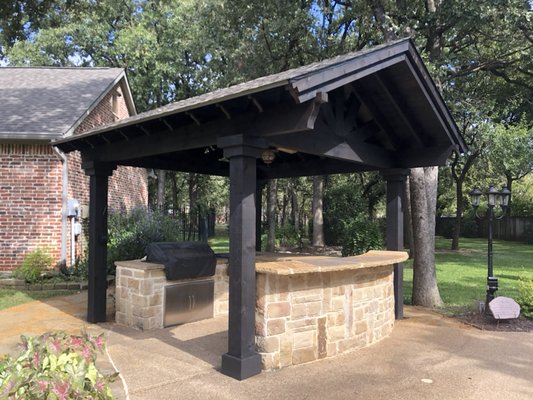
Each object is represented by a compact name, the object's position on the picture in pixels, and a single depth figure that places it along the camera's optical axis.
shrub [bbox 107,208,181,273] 10.44
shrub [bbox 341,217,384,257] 13.15
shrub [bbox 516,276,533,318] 7.18
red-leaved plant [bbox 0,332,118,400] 2.47
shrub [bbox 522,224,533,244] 27.42
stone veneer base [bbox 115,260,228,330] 6.29
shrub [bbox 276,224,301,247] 20.42
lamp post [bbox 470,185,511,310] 7.86
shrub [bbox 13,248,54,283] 9.87
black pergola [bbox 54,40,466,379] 4.43
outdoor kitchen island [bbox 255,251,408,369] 4.76
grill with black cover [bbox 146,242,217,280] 6.45
